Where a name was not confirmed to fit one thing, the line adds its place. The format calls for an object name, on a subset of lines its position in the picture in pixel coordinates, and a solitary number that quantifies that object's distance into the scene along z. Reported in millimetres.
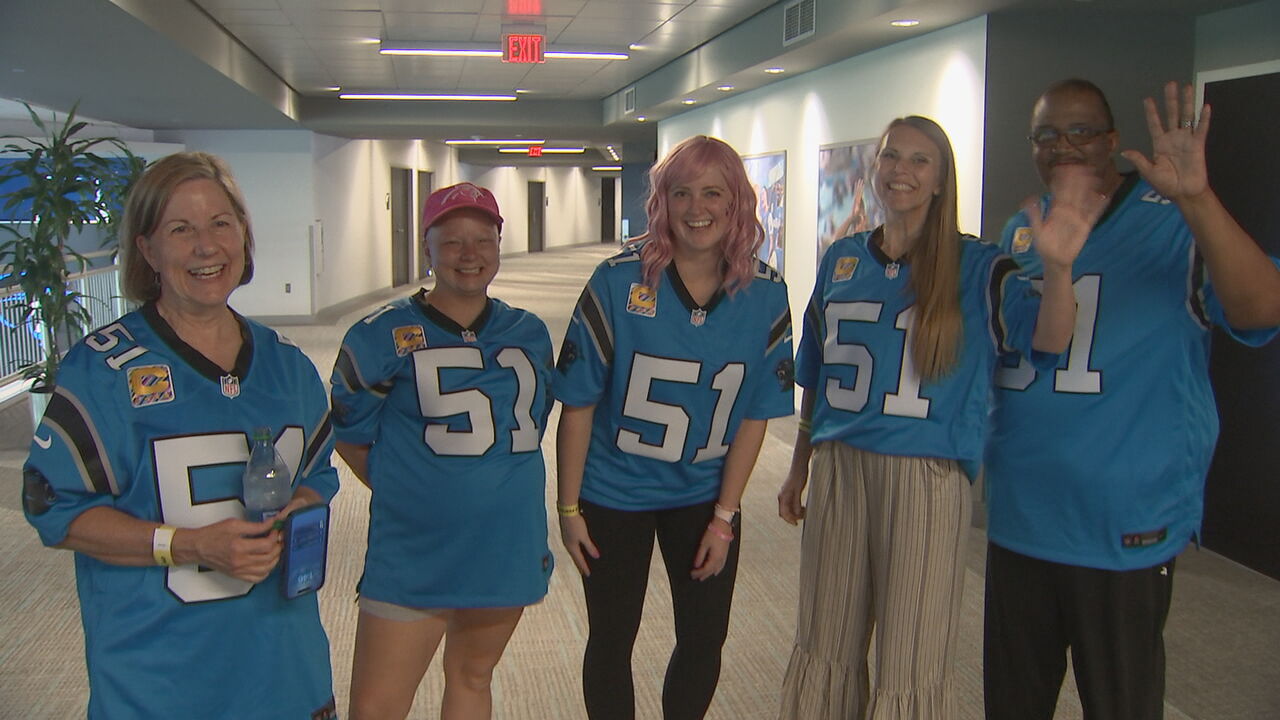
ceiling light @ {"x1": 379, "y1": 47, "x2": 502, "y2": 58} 9195
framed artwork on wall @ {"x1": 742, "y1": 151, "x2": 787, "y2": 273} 8914
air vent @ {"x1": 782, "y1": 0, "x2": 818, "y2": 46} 6609
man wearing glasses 2232
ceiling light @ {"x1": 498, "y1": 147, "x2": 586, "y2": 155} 26234
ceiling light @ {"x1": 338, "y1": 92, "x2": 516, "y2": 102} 13773
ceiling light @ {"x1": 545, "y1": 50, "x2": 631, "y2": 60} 9617
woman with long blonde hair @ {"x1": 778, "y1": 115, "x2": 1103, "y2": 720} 2301
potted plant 5922
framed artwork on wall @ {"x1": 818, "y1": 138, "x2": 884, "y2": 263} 6991
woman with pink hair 2443
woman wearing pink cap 2346
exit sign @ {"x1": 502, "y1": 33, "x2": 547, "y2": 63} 8156
